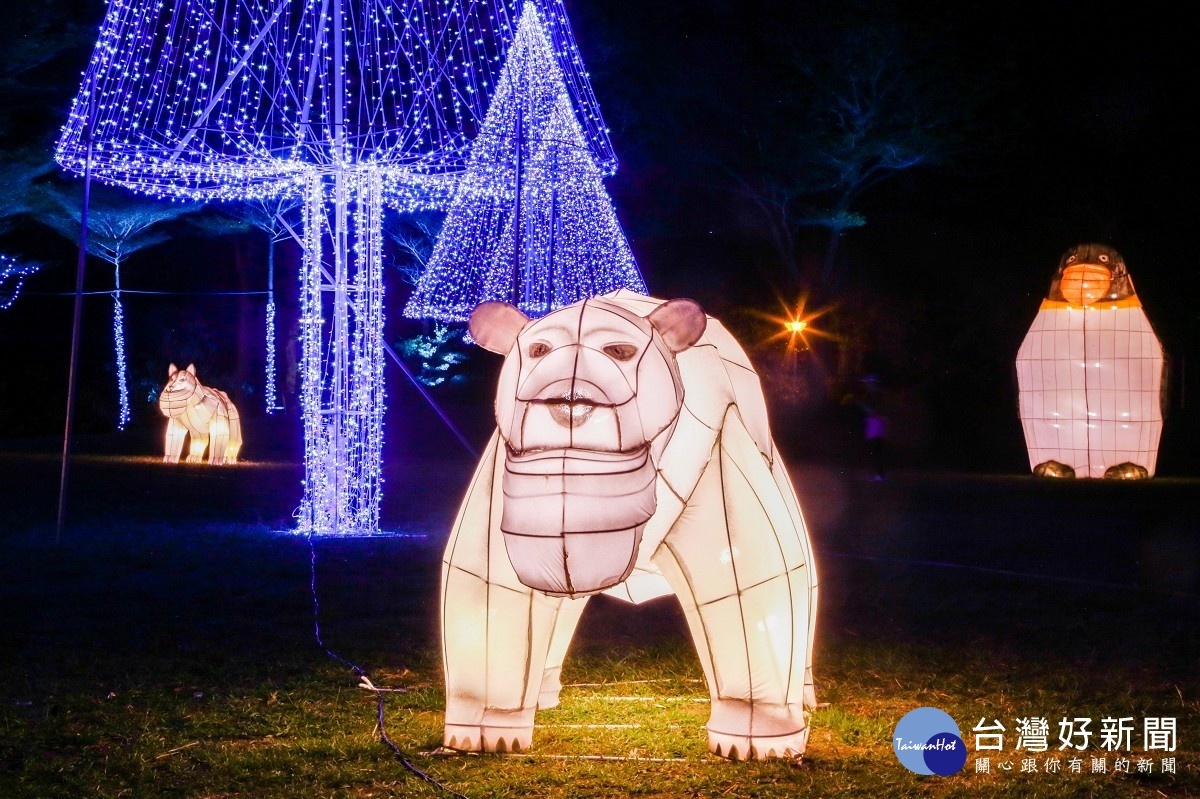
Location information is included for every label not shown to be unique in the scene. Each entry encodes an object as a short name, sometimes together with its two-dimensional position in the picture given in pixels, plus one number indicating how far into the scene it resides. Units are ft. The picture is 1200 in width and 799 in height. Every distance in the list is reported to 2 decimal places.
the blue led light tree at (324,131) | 38.86
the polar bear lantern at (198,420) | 72.95
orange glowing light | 100.42
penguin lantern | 65.51
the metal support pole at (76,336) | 35.45
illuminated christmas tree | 47.14
